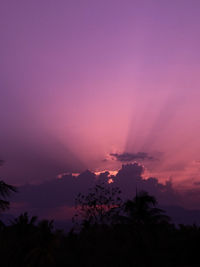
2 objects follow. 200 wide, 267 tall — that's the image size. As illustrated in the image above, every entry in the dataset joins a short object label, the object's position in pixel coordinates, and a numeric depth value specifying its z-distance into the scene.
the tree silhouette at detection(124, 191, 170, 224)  35.38
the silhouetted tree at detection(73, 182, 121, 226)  51.34
